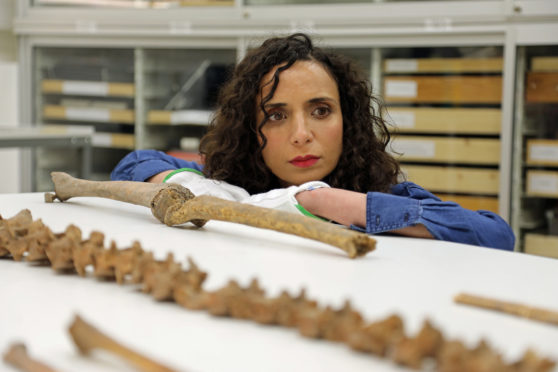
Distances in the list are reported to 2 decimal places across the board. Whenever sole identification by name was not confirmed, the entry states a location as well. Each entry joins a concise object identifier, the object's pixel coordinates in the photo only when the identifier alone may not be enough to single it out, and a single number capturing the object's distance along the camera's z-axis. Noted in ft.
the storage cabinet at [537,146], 10.02
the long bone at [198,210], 3.14
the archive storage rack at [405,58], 10.09
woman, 4.10
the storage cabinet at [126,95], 13.33
